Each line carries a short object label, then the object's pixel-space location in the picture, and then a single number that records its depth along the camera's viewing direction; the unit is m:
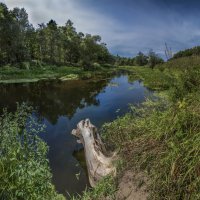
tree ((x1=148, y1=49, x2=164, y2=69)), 46.14
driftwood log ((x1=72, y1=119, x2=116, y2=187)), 4.62
